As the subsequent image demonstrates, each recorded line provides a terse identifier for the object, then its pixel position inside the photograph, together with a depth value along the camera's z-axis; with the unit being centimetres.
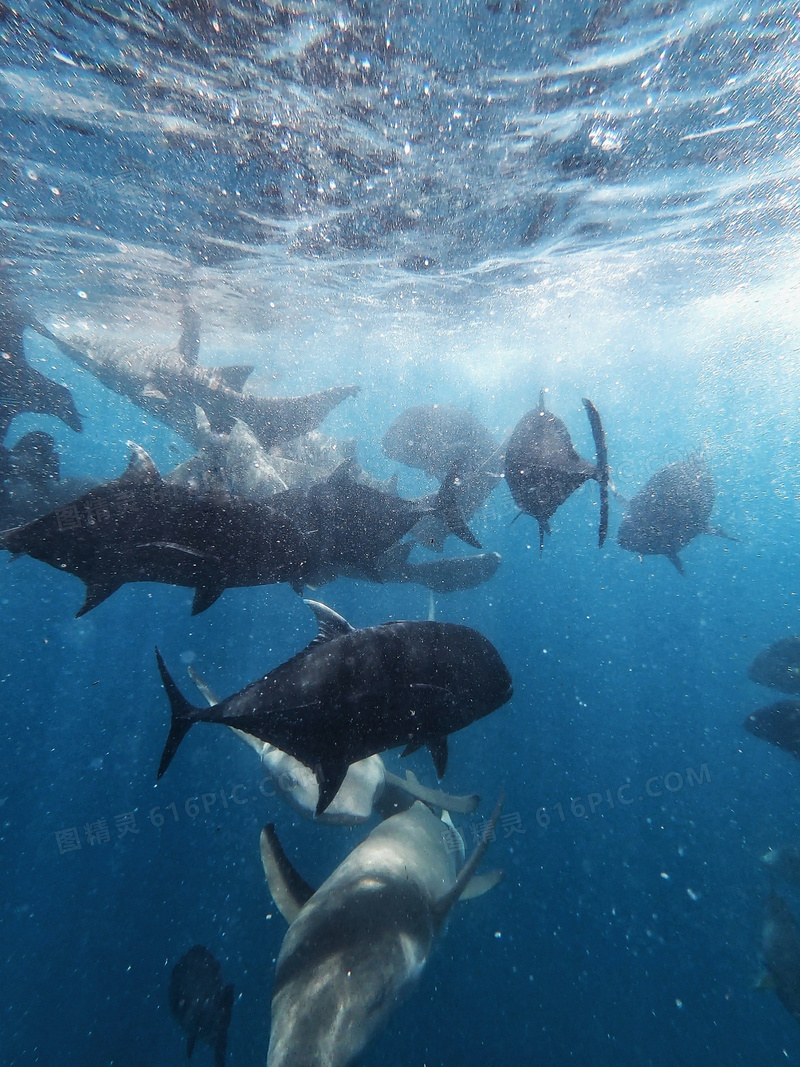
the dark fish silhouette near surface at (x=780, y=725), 842
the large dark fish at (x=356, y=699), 335
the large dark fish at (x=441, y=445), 1449
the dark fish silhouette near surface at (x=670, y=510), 970
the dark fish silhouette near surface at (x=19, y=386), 1121
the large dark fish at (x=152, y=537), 419
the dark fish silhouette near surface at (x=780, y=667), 1058
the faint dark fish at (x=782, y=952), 611
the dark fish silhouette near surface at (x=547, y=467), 565
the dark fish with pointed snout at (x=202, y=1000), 556
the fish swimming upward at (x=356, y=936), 353
